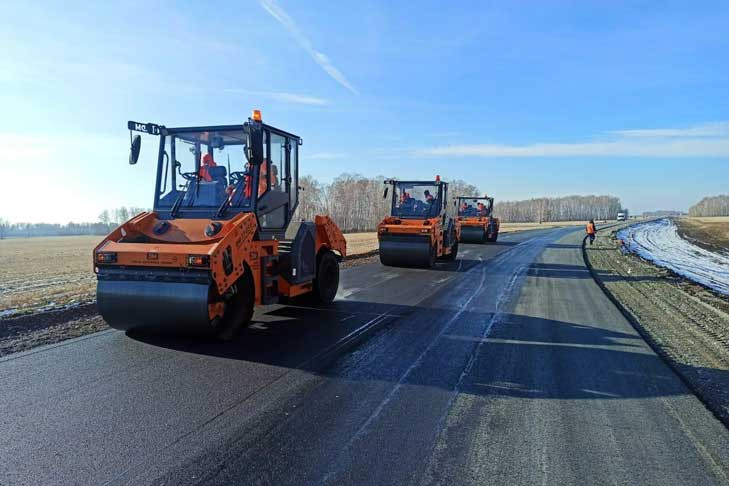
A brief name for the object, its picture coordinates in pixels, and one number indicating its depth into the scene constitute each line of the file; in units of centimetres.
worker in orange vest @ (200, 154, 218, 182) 674
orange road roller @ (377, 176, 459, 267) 1373
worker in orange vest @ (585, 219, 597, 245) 2762
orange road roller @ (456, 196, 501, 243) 2542
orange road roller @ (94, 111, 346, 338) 526
